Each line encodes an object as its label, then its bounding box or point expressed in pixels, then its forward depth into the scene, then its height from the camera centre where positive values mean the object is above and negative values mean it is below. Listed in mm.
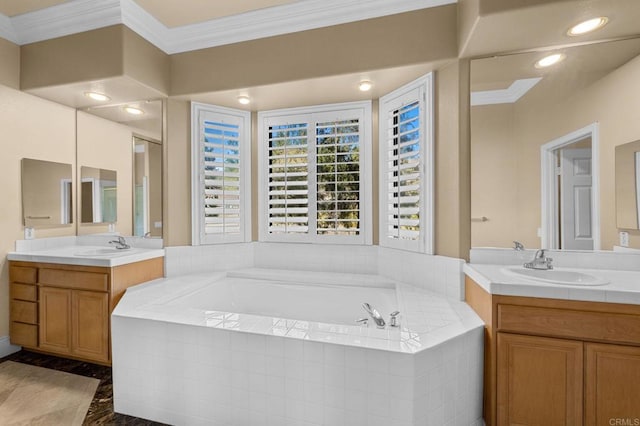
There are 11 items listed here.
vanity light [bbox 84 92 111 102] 2689 +1092
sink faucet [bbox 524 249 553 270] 1850 -324
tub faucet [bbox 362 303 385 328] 1750 -639
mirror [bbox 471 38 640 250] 1852 +508
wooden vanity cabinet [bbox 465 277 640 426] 1388 -749
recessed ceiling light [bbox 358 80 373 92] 2424 +1059
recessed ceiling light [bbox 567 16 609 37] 1688 +1087
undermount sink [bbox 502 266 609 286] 1681 -383
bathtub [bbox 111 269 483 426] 1403 -811
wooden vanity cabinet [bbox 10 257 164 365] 2283 -734
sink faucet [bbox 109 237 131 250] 2781 -293
